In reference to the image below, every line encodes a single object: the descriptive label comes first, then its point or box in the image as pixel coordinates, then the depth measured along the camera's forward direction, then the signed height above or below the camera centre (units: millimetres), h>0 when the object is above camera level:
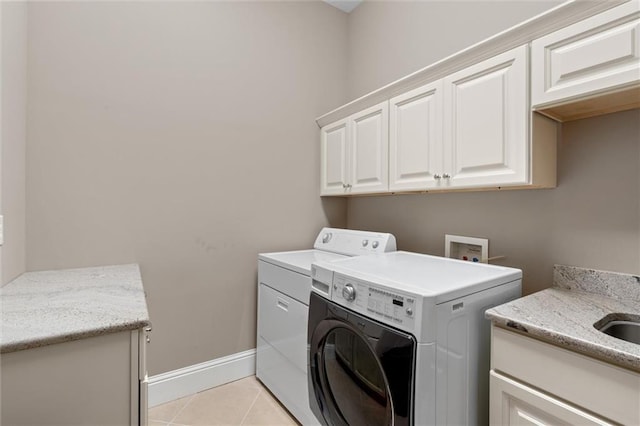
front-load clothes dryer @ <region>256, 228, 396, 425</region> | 1683 -574
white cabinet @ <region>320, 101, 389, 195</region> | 1996 +430
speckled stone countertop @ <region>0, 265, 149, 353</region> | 854 -330
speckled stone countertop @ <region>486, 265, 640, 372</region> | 847 -347
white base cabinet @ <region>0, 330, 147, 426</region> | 818 -489
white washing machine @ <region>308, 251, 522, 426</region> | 1045 -480
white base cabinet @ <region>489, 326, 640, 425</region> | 838 -520
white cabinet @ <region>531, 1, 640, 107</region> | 1024 +570
